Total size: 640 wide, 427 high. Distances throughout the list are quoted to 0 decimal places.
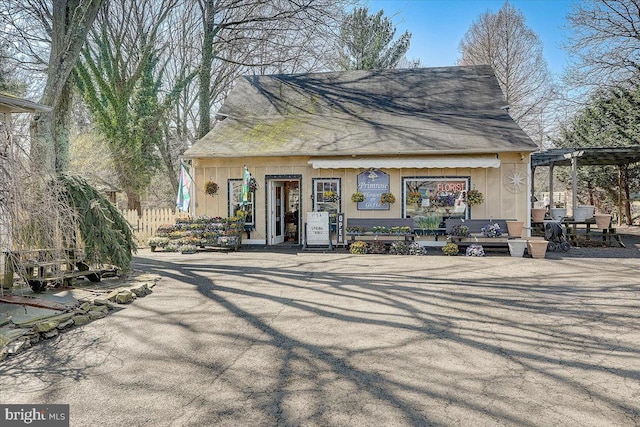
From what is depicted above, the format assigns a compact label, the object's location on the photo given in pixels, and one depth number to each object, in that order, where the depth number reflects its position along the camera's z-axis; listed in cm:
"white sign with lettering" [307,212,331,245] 1189
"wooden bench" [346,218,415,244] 1166
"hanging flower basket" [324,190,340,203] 1238
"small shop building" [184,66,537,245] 1183
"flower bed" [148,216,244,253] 1177
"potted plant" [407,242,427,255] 1098
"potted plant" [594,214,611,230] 1234
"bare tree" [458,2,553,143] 2628
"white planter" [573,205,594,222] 1273
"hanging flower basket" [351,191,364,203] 1216
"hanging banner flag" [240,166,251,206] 1181
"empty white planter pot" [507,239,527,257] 1045
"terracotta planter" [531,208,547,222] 1330
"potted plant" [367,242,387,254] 1129
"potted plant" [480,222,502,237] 1116
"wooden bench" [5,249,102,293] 580
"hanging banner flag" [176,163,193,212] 1177
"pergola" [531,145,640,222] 1195
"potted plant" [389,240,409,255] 1120
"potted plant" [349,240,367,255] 1127
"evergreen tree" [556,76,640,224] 1877
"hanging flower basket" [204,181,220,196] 1270
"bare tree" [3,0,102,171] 755
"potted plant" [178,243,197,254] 1158
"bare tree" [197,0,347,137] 1420
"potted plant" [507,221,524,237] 1125
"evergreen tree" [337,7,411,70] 2591
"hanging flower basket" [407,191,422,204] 1216
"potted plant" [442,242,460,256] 1084
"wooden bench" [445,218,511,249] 1145
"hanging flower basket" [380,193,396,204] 1209
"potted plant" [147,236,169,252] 1202
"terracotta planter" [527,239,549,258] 1002
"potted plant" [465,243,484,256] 1065
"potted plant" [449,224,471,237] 1130
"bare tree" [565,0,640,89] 1802
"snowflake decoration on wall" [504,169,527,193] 1176
